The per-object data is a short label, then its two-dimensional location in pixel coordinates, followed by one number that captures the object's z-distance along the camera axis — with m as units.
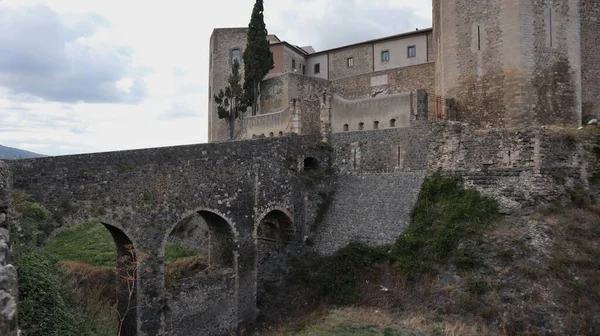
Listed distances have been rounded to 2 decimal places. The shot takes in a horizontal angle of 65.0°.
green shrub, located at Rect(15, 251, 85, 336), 7.61
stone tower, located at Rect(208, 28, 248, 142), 39.12
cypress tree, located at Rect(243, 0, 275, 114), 31.83
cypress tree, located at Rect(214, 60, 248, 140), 34.53
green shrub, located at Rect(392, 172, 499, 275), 16.41
